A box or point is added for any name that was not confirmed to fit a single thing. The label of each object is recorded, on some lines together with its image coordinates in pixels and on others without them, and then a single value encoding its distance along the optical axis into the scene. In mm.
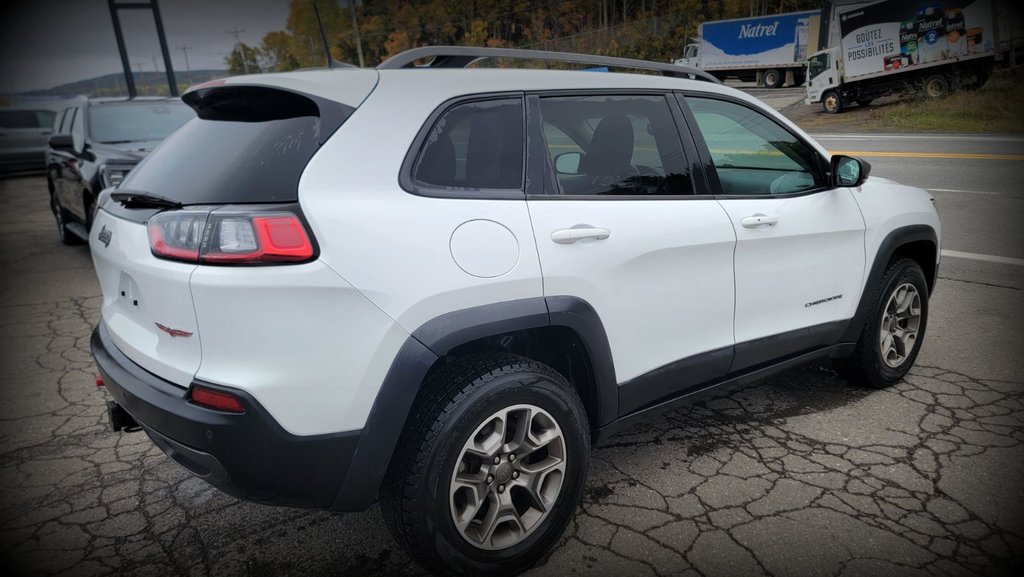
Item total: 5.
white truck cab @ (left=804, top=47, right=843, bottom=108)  22109
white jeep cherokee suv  1842
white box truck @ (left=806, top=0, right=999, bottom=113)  19531
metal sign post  17094
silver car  16234
